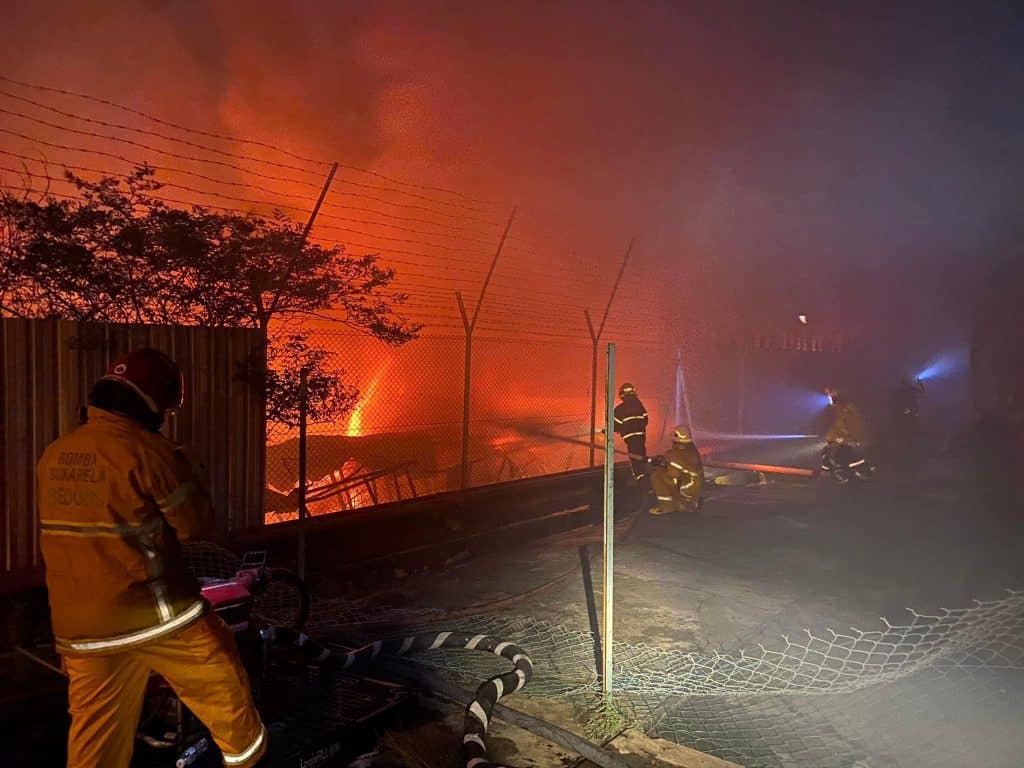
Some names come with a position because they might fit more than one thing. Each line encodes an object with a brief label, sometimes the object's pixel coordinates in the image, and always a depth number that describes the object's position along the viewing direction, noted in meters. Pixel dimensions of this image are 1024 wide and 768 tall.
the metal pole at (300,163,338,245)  5.35
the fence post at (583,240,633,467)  8.38
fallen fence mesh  3.29
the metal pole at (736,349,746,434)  14.20
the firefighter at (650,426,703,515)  8.38
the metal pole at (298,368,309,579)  4.88
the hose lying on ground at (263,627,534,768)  3.16
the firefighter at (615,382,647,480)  9.02
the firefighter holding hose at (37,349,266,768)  2.30
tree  4.89
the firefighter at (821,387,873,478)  11.21
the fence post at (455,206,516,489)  6.89
